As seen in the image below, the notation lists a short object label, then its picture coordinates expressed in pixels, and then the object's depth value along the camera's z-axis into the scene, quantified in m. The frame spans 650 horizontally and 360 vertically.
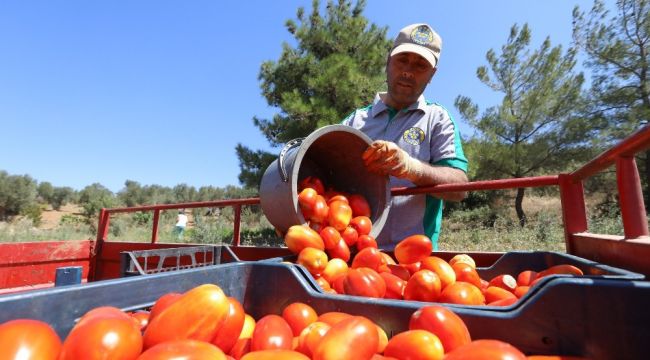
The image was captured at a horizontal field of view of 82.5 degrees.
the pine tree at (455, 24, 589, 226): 16.27
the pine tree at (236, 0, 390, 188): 12.55
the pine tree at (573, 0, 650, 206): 14.92
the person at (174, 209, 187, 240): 16.57
